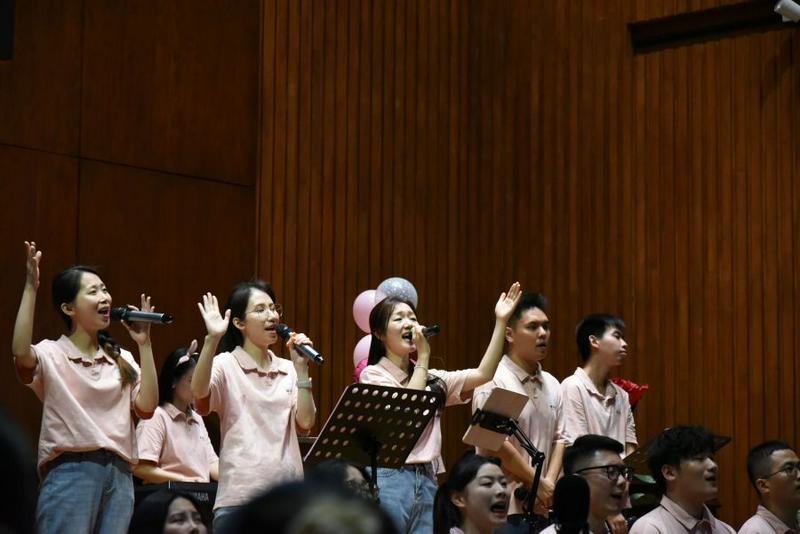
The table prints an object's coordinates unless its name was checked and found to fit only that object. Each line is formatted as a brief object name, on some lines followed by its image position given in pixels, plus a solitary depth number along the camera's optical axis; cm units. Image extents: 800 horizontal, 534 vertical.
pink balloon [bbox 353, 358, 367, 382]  957
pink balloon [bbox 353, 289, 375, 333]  1131
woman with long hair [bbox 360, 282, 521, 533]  806
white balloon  1096
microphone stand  807
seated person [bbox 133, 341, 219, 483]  932
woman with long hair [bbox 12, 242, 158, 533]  760
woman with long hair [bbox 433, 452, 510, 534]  752
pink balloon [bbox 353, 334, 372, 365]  1064
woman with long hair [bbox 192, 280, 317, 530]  781
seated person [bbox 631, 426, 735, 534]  782
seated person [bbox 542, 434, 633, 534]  744
